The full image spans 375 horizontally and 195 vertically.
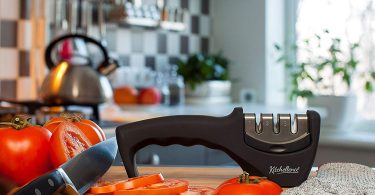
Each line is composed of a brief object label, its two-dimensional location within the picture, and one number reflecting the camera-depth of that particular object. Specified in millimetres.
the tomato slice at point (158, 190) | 609
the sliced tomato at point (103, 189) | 617
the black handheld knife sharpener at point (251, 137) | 702
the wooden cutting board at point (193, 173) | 761
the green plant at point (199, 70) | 3088
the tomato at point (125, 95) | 2902
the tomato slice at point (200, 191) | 622
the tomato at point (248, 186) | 590
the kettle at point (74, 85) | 1904
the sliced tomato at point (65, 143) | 657
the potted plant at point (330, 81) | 2379
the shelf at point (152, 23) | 2904
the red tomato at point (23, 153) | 650
